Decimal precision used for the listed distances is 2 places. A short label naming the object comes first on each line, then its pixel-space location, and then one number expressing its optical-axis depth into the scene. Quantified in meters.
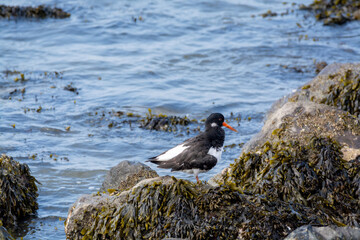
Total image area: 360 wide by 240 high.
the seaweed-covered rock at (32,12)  36.94
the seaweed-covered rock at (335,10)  36.00
